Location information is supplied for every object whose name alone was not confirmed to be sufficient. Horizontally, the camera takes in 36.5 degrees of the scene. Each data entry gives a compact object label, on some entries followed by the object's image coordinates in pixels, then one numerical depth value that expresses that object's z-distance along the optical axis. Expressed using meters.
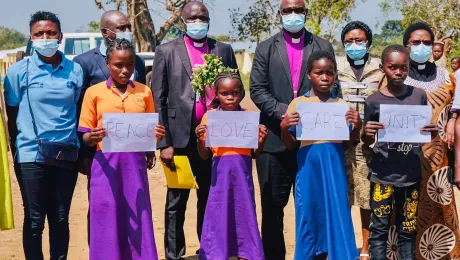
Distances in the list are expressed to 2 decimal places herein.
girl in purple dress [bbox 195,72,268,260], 5.16
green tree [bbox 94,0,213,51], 25.22
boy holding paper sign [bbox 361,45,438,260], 5.12
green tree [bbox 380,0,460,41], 29.14
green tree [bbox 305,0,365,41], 26.36
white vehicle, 19.52
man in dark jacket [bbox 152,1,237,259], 5.74
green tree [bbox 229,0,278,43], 30.48
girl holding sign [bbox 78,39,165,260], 4.94
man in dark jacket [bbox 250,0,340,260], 5.53
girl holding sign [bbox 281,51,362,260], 5.06
